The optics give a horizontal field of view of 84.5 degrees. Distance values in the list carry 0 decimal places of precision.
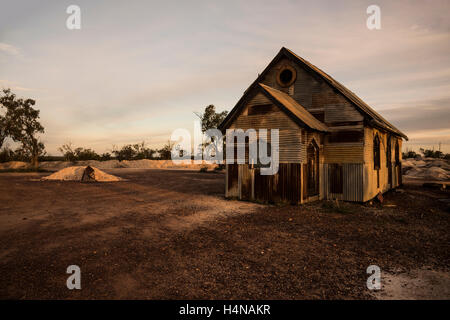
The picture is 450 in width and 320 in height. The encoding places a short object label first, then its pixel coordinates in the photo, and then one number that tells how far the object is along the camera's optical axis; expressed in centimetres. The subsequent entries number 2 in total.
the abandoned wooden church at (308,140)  1245
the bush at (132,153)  7088
